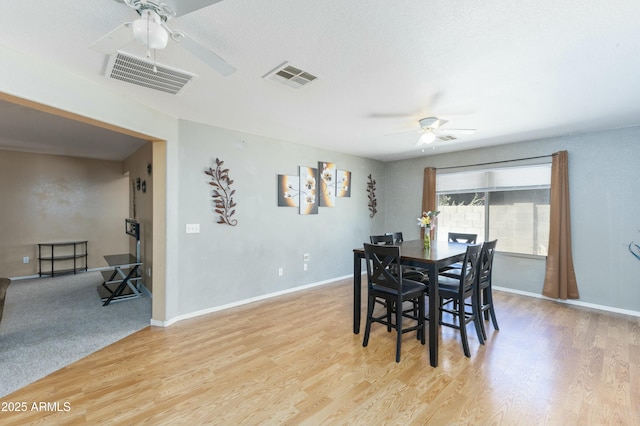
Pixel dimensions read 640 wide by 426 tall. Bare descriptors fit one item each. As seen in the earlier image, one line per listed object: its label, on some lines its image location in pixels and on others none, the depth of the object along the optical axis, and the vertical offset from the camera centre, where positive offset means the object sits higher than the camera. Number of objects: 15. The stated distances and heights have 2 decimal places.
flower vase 3.31 -0.34
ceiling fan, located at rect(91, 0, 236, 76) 1.22 +0.89
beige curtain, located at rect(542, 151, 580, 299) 3.88 -0.39
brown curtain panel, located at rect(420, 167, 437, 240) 5.30 +0.42
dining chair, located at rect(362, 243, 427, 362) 2.51 -0.74
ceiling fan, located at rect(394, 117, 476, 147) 3.09 +0.97
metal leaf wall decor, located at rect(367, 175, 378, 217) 5.85 +0.37
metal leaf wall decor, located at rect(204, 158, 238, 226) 3.61 +0.25
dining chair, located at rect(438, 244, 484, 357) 2.57 -0.77
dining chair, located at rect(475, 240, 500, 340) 2.80 -0.72
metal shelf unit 5.48 -0.94
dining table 2.39 -0.49
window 4.23 +0.12
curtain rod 4.12 +0.85
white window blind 4.21 +0.57
